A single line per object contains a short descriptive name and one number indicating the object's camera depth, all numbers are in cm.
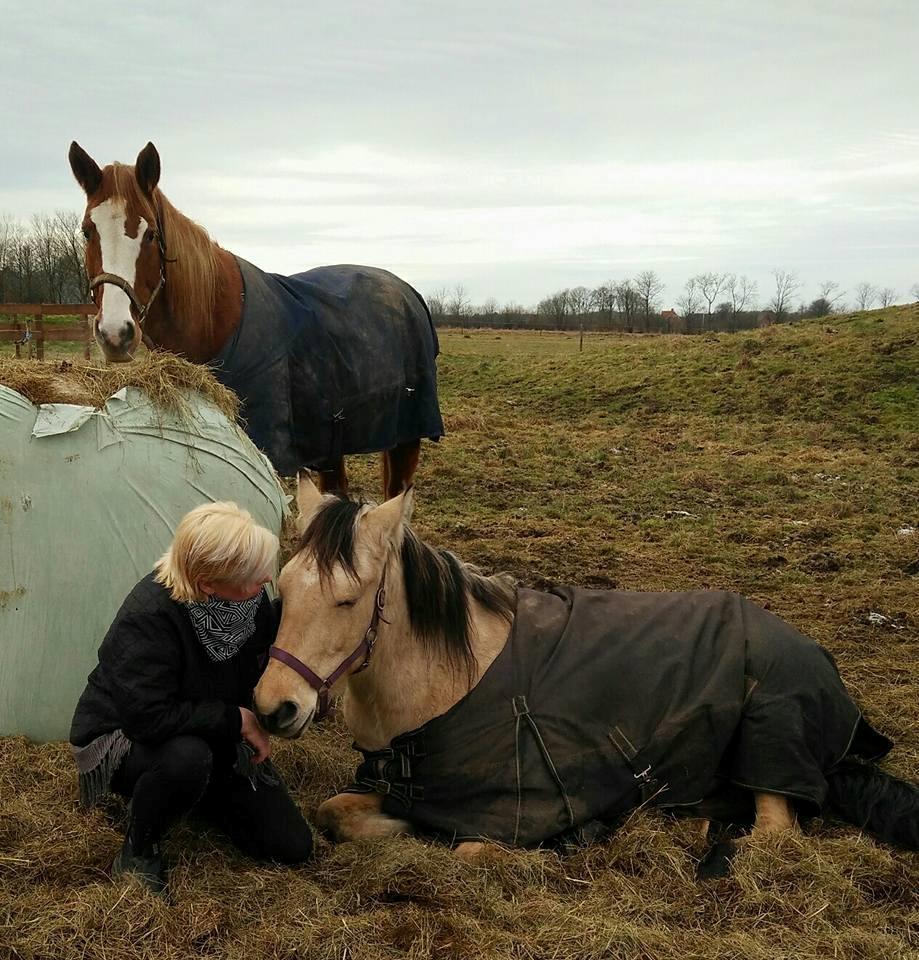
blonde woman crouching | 293
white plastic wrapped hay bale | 394
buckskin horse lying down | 335
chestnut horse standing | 486
